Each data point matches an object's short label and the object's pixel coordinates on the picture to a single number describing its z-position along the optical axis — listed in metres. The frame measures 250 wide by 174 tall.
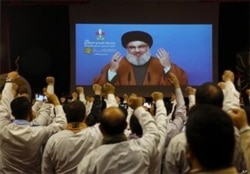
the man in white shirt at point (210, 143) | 1.36
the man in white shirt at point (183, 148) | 2.57
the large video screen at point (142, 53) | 9.50
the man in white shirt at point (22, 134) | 3.28
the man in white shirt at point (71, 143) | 2.98
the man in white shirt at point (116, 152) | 2.41
